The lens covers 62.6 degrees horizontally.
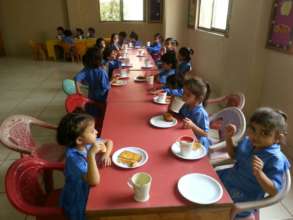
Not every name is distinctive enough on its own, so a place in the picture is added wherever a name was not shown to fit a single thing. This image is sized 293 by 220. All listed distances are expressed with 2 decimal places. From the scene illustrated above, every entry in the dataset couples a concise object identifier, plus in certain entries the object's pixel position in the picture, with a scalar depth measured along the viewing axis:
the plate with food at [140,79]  2.96
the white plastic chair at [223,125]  1.81
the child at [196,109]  1.74
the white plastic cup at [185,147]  1.35
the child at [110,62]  4.12
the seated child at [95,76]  2.91
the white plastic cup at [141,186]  1.03
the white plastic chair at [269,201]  1.18
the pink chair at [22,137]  1.64
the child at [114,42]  5.09
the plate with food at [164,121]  1.76
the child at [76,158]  1.30
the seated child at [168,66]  2.99
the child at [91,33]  8.35
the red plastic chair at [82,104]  2.34
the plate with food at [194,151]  1.35
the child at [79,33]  8.23
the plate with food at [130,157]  1.29
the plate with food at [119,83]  2.82
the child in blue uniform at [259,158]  1.21
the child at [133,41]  6.06
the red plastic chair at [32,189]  1.23
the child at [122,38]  6.01
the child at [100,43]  4.32
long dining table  1.04
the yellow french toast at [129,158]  1.31
